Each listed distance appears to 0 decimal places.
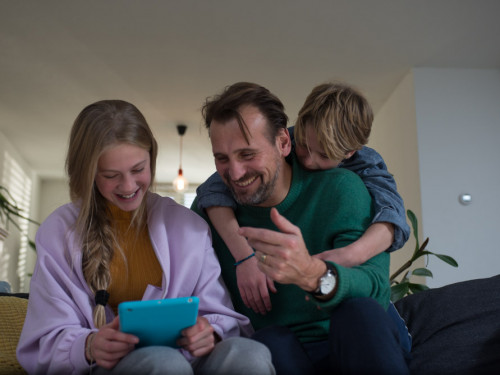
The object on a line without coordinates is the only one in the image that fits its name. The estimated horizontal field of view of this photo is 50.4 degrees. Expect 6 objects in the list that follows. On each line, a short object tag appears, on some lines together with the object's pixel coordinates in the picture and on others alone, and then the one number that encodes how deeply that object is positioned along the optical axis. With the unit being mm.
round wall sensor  4254
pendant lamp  5793
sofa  1302
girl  1201
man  1035
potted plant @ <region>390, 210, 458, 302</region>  2395
